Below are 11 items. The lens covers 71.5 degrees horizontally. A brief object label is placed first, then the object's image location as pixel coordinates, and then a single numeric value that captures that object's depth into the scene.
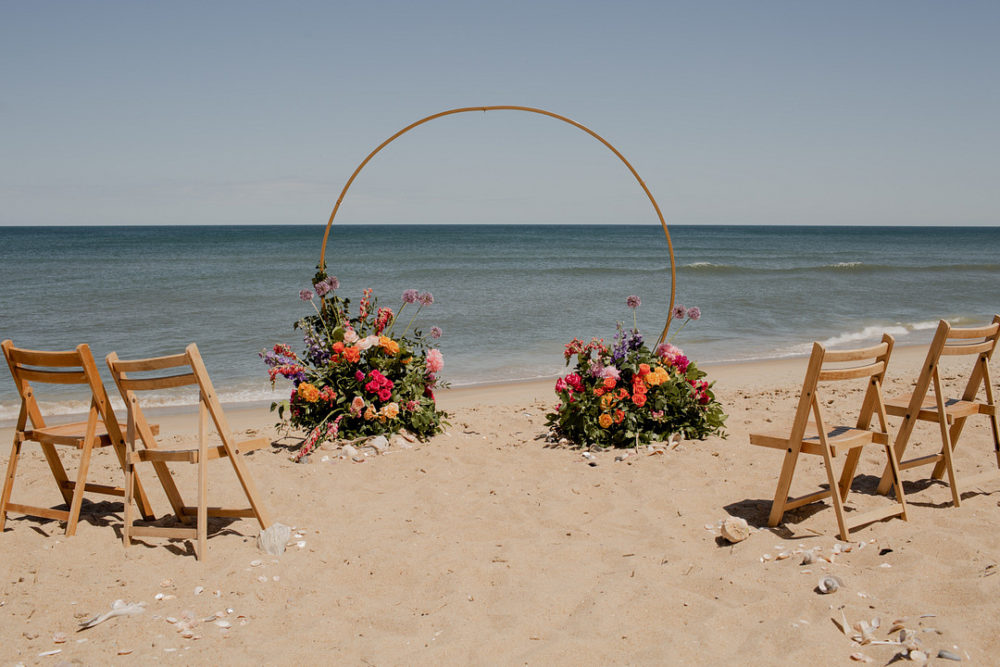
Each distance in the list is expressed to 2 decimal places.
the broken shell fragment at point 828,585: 3.14
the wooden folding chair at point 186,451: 3.66
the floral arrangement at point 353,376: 5.76
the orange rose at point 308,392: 5.70
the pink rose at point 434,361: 6.02
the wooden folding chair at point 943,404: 4.18
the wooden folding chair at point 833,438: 3.71
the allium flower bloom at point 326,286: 5.79
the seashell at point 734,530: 3.79
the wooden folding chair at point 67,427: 3.80
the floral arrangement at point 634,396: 5.68
